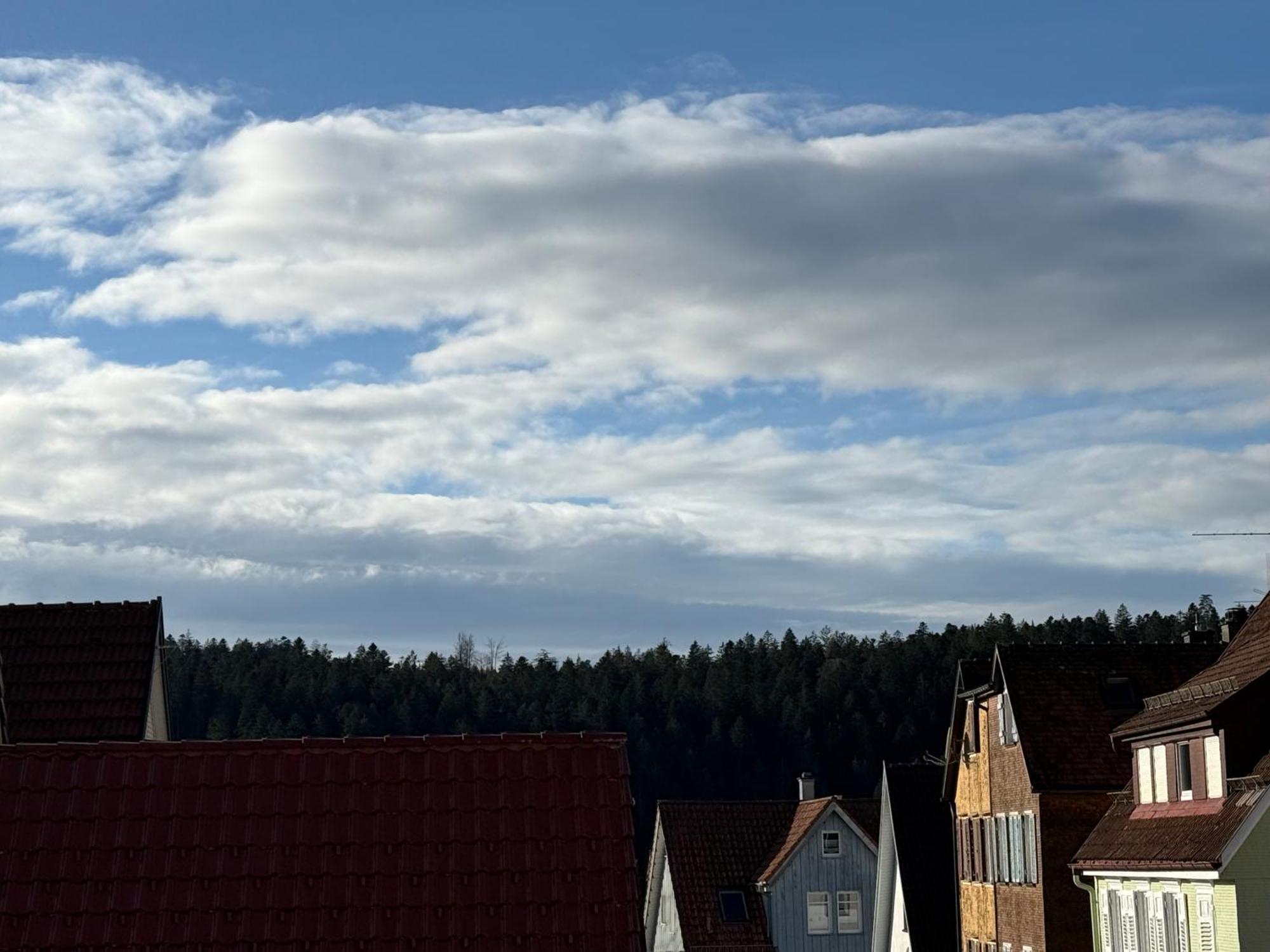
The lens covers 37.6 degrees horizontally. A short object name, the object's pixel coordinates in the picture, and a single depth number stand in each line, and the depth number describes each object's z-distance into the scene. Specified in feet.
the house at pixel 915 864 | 195.52
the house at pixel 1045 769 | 154.20
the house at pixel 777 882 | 238.48
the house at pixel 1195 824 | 116.06
